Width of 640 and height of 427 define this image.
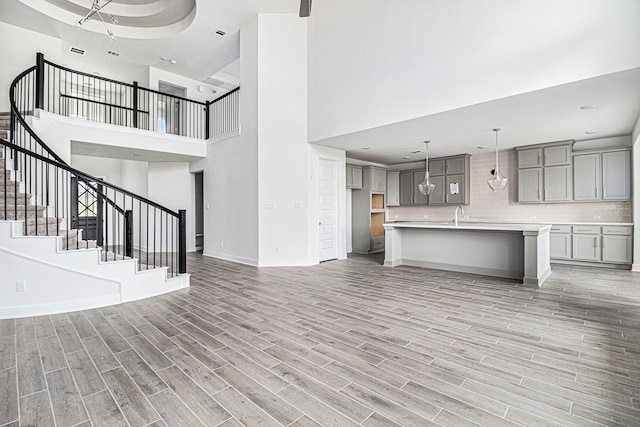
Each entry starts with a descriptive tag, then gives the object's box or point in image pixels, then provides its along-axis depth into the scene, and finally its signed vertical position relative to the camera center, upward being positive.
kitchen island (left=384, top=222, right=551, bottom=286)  4.81 -0.69
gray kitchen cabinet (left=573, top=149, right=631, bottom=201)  6.14 +0.71
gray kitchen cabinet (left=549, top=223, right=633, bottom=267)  5.98 -0.69
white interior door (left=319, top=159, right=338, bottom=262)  6.96 +0.07
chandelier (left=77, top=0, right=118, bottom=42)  4.36 +2.98
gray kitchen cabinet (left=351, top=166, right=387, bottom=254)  8.43 -0.09
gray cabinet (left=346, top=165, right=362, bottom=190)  8.27 +0.96
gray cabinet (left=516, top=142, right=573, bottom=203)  6.72 +0.84
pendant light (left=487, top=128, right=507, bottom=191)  5.39 +0.51
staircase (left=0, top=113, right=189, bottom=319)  3.34 -0.66
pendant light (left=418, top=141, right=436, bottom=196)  6.40 +0.50
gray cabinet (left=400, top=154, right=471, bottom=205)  8.16 +0.82
